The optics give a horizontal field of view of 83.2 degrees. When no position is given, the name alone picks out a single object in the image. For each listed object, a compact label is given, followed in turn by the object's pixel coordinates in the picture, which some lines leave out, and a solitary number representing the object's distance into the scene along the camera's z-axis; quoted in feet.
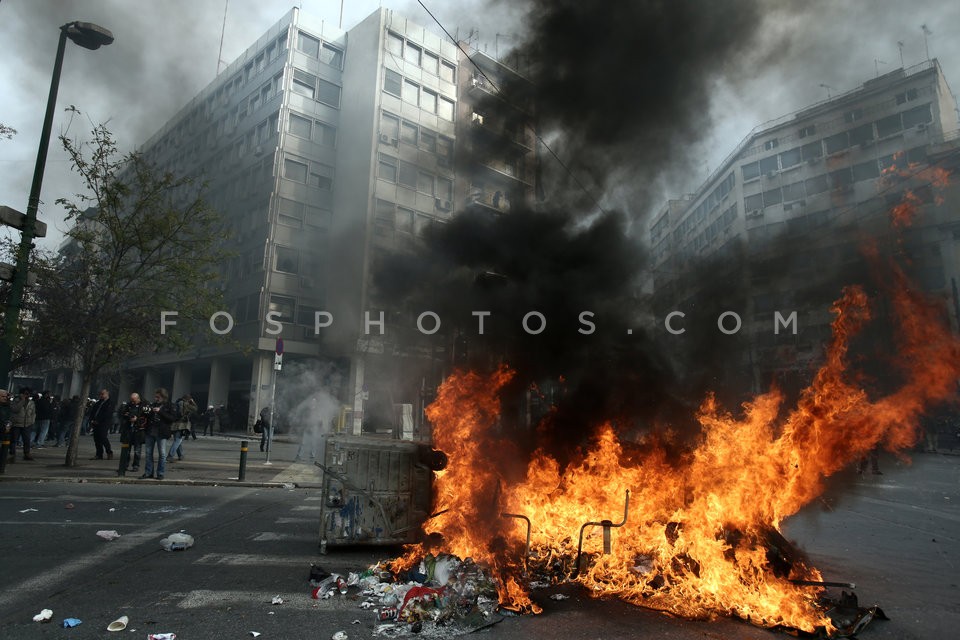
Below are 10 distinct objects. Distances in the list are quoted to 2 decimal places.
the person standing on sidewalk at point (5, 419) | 32.99
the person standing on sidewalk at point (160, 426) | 34.55
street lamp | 30.76
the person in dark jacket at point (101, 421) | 43.06
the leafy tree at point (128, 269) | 38.29
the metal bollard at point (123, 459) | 35.06
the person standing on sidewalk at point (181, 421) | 37.00
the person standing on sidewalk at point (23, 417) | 38.99
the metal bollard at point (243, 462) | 35.98
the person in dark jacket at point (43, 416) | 47.85
